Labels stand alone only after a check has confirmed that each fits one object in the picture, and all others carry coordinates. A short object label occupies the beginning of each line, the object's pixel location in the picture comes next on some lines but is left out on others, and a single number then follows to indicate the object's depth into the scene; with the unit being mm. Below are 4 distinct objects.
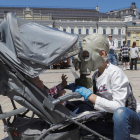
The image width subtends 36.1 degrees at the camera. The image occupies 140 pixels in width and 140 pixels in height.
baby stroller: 1788
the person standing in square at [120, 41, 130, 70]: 11531
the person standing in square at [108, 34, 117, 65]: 9047
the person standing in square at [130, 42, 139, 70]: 11834
